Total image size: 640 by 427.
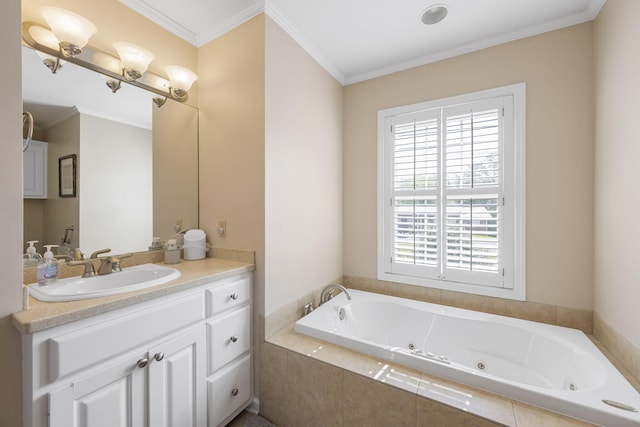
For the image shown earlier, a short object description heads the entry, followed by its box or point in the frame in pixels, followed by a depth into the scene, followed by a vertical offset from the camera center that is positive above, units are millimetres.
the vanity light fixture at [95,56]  1287 +862
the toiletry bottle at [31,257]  1279 -222
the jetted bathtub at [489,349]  1135 -813
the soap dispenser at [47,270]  1238 -278
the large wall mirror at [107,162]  1343 +303
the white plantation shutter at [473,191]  1988 +155
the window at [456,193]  1939 +147
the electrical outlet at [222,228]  1867 -117
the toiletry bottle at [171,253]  1738 -274
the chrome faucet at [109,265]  1451 -298
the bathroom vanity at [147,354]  919 -620
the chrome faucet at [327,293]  2126 -676
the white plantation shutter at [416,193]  2201 +155
